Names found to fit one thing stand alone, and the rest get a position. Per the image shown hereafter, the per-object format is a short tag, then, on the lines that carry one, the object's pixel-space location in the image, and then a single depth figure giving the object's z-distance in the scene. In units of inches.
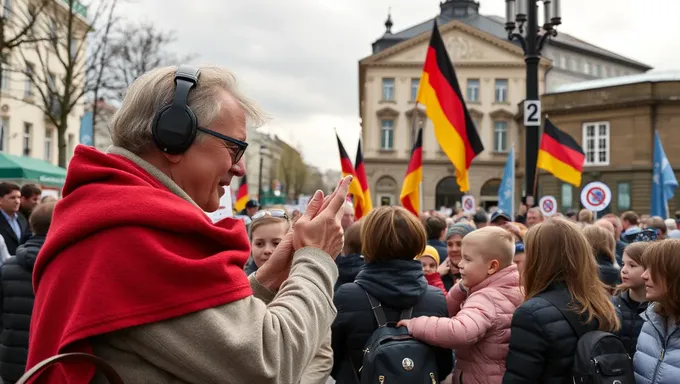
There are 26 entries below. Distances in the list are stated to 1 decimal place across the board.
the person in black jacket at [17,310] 176.7
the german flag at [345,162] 422.9
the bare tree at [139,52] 1041.9
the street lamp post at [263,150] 1127.7
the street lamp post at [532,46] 429.1
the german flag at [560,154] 576.6
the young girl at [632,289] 157.0
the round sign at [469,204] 1001.4
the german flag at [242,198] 639.8
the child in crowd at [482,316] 126.6
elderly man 51.5
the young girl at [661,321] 120.7
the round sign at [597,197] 585.9
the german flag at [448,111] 357.1
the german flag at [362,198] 398.6
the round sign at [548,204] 745.0
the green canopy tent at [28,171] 516.7
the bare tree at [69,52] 804.0
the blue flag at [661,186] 578.0
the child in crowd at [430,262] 195.5
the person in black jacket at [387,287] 133.3
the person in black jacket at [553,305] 118.0
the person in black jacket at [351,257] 186.5
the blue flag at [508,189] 630.5
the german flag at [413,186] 368.8
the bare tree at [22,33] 636.7
